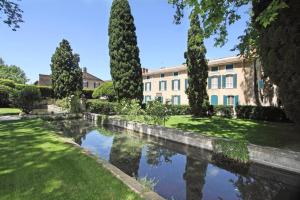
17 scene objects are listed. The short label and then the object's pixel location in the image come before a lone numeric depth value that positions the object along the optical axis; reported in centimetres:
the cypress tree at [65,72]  2018
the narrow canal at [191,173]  379
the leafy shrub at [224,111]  1477
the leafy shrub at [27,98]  1349
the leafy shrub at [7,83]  2176
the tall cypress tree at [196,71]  1343
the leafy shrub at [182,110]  1591
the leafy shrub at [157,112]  902
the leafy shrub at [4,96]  2046
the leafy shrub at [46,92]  2593
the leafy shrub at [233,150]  536
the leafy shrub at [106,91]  1782
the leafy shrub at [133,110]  1069
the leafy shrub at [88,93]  2894
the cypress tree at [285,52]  481
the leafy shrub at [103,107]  1440
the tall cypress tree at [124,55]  1378
